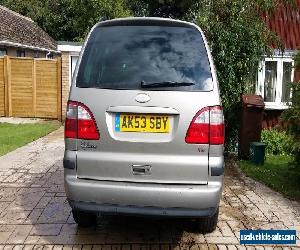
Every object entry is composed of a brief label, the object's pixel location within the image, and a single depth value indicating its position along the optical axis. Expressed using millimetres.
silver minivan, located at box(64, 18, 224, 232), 3557
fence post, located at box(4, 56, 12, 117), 15430
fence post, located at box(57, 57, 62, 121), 14875
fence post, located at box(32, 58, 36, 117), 15305
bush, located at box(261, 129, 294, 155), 10445
